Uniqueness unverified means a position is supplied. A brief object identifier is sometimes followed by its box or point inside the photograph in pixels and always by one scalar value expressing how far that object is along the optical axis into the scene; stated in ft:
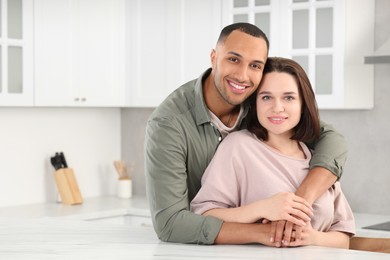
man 7.40
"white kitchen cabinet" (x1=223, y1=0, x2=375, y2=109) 13.51
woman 7.70
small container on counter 16.90
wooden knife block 15.53
